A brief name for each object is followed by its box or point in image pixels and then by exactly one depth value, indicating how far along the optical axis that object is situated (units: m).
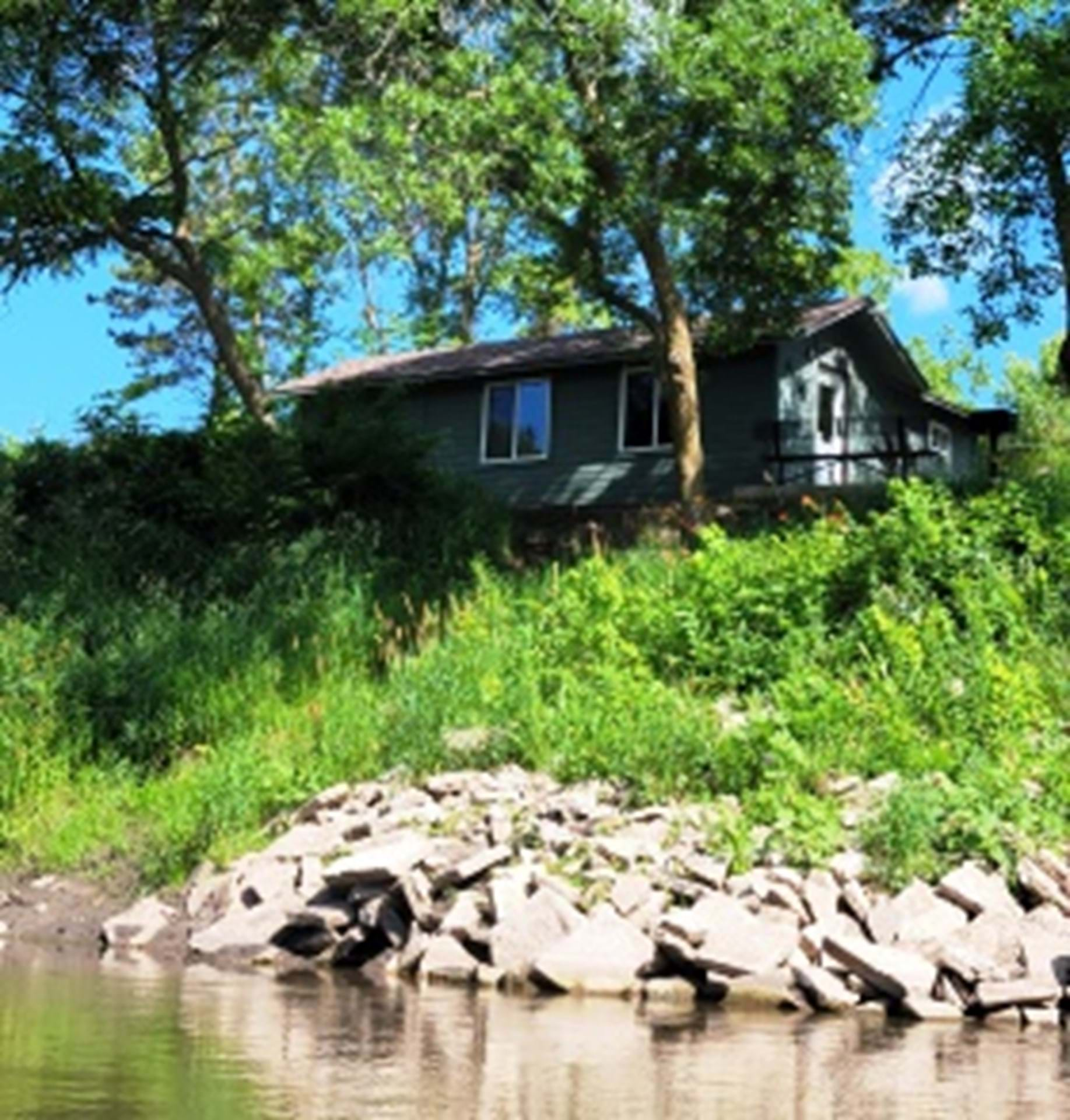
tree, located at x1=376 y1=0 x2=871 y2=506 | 22.28
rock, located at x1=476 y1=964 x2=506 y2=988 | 9.60
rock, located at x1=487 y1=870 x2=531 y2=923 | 9.94
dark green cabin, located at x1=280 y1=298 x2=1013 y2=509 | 32.50
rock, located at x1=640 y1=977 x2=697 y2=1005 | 9.22
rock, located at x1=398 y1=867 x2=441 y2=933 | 10.33
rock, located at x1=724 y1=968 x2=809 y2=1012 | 9.02
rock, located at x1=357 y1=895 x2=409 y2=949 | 10.51
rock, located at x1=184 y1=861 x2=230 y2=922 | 11.66
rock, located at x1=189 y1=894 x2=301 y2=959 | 10.81
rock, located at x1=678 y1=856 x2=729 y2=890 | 10.20
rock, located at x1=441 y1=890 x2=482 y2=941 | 10.01
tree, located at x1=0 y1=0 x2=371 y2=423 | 26.84
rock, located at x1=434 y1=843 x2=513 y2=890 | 10.52
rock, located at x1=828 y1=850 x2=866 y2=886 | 10.15
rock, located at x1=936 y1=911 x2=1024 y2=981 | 9.07
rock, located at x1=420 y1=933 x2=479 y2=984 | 9.79
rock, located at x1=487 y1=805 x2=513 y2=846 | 11.06
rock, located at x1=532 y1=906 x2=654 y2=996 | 9.35
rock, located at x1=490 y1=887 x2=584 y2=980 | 9.68
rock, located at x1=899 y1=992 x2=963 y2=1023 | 8.82
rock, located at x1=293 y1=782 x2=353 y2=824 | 12.61
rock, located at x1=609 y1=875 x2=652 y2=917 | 10.03
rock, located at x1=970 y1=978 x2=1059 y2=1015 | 8.83
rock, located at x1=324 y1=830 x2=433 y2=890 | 10.49
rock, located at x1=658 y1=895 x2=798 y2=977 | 9.19
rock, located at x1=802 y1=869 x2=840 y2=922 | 9.71
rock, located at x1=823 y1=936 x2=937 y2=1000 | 8.91
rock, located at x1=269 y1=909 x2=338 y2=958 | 10.67
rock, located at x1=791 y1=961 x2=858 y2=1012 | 8.97
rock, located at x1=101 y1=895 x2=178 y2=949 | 11.36
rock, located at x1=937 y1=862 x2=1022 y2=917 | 9.65
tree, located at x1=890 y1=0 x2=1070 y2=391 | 22.36
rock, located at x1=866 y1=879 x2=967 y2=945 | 9.48
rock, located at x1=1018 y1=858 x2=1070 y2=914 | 9.93
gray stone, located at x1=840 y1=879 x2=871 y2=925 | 9.76
